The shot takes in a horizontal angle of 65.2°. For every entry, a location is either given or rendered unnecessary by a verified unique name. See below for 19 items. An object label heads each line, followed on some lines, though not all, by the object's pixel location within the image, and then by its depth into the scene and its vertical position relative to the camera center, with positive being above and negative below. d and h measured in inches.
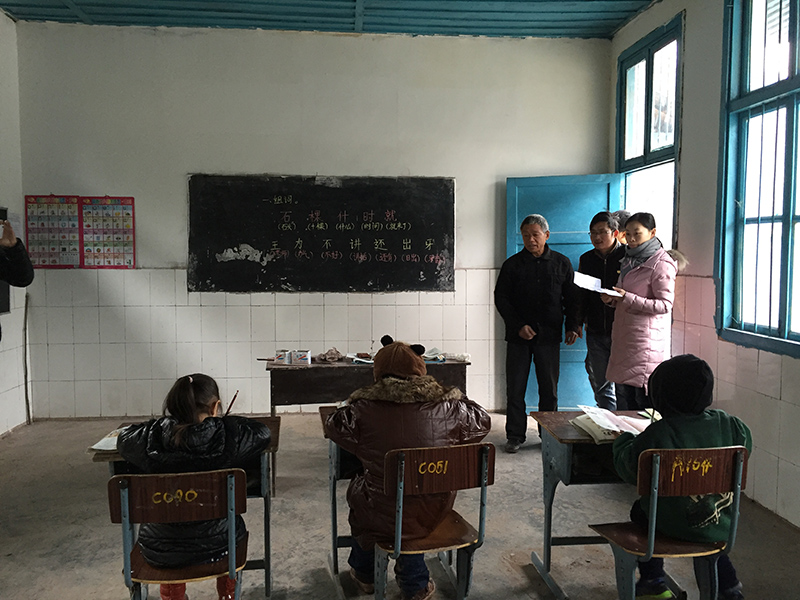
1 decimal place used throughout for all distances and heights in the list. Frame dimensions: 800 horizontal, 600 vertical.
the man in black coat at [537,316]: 176.6 -15.0
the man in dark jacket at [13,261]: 130.0 +0.3
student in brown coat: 84.8 -23.0
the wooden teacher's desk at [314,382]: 157.0 -30.0
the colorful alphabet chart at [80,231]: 201.2 +10.1
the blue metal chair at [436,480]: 79.1 -27.9
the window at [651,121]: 175.9 +43.7
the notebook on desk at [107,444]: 87.8 -26.0
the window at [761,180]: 128.1 +18.6
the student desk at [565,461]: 95.2 -30.8
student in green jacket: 81.2 -22.2
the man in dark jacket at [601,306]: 170.1 -11.5
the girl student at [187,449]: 77.0 -23.4
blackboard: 206.2 +10.0
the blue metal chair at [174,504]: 71.0 -27.8
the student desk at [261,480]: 86.6 -31.5
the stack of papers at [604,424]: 92.5 -24.6
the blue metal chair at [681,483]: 76.5 -27.0
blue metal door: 204.4 +17.4
